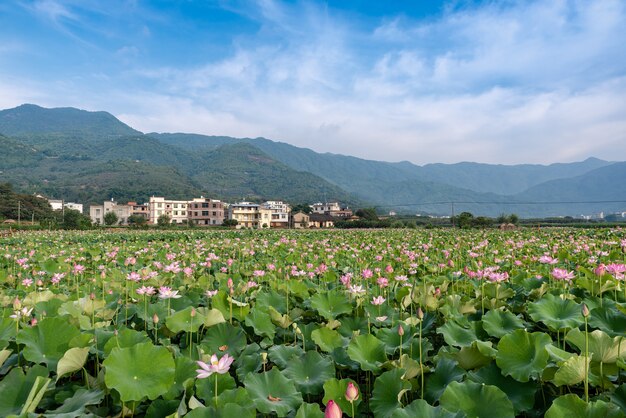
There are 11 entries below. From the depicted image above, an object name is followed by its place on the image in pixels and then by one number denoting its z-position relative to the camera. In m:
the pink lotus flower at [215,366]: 1.44
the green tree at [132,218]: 82.74
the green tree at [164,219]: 69.06
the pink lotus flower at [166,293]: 2.54
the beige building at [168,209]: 90.00
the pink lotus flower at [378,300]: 2.79
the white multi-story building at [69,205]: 95.50
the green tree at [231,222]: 77.06
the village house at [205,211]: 89.31
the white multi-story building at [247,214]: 86.12
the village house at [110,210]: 92.88
